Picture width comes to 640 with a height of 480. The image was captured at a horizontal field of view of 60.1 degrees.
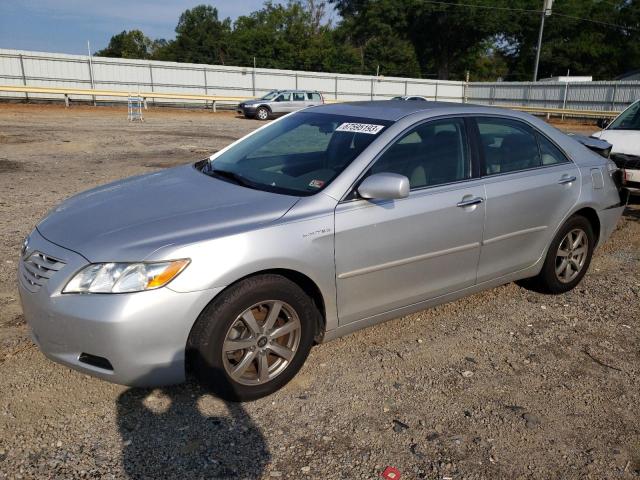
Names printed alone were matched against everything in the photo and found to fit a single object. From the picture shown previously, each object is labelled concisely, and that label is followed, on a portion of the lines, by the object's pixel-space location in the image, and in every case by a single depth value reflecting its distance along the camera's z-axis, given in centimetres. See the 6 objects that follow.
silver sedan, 272
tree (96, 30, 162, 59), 8808
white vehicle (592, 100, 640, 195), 700
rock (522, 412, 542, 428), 300
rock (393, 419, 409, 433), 292
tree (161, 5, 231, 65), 6969
